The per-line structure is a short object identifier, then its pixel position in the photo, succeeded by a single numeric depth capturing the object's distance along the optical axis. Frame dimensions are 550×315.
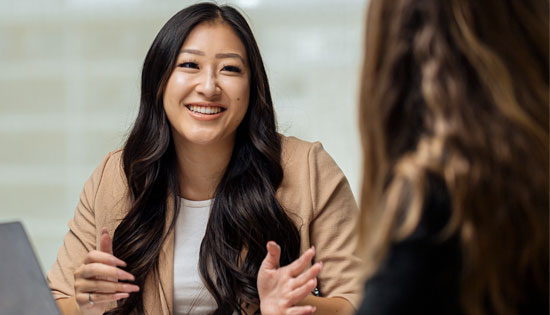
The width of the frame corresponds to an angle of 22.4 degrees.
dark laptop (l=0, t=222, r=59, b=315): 1.64
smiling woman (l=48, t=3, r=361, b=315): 1.96
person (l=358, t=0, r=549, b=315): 1.22
